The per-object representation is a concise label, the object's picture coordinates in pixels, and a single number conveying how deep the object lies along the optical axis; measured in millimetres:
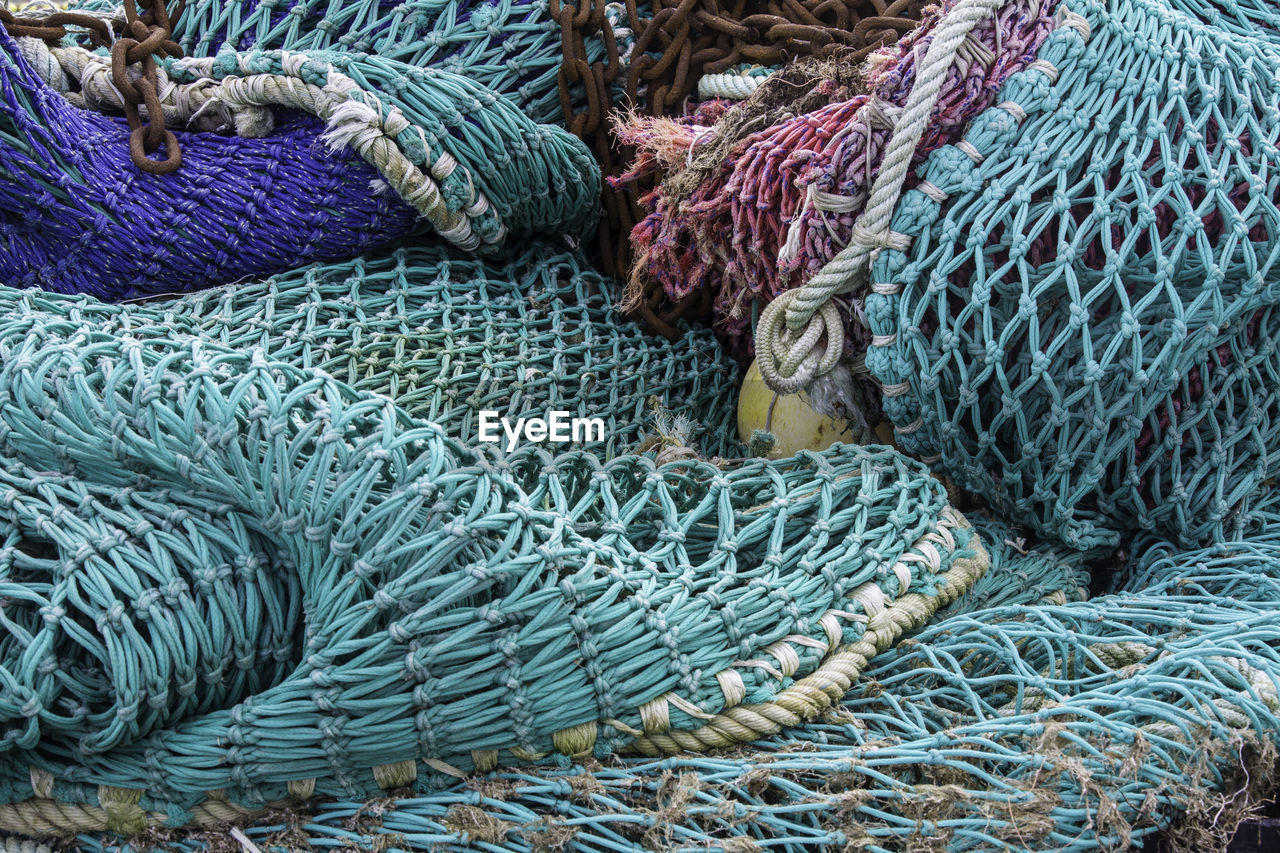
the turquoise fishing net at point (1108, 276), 1167
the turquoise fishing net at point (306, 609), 931
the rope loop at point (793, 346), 1307
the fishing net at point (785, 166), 1230
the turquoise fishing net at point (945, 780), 911
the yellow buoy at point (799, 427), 1386
